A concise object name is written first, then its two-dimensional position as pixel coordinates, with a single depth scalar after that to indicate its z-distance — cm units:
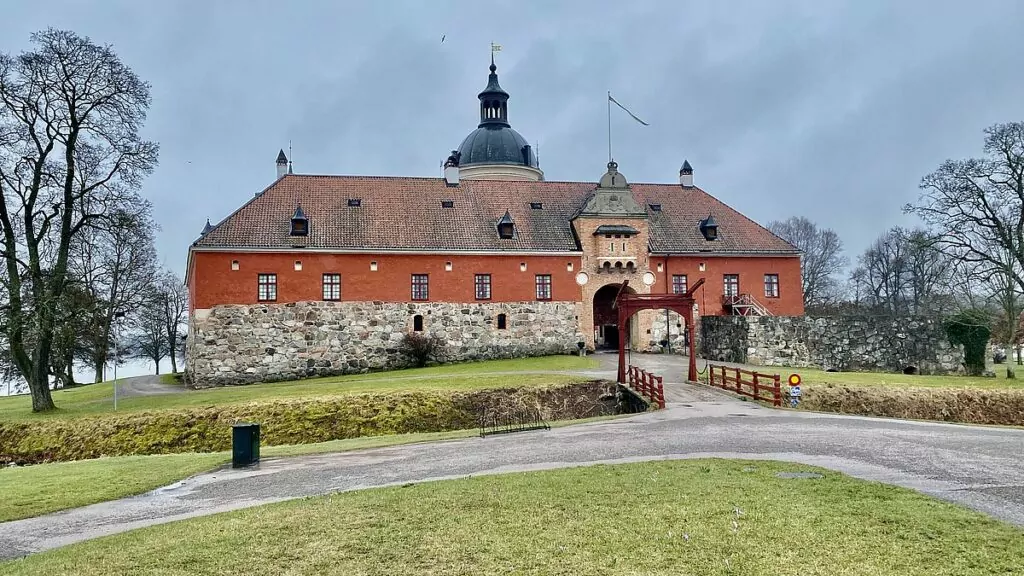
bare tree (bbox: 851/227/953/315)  5194
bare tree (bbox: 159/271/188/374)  5234
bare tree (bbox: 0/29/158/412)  2370
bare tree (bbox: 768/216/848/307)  5684
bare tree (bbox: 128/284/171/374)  5066
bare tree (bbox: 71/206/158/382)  2567
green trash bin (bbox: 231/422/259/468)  1388
